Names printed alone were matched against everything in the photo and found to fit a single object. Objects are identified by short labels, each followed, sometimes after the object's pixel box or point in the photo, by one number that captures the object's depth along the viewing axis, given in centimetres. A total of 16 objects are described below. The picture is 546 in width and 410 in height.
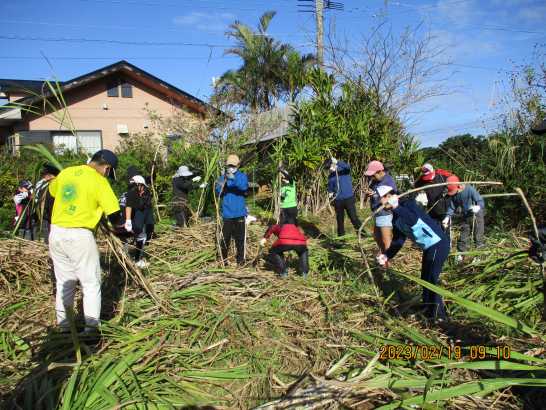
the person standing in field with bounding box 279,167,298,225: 586
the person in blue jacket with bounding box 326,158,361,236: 602
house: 1412
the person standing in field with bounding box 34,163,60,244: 448
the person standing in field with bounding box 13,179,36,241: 660
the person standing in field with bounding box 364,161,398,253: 463
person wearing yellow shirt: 295
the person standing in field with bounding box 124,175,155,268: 512
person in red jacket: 455
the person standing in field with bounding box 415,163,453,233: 514
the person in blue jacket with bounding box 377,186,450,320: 329
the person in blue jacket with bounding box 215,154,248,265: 484
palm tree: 1850
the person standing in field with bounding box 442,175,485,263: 513
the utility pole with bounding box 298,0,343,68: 1345
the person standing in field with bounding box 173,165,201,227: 660
